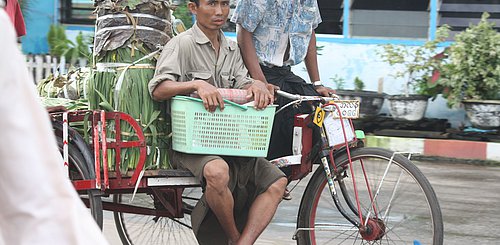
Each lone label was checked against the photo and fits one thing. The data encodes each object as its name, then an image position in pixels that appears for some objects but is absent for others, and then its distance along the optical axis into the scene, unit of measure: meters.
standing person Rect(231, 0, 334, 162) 7.99
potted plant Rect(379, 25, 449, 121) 17.00
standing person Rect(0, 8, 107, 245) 2.41
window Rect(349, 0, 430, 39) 18.05
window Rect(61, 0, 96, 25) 20.44
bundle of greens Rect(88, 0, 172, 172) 7.34
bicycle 7.26
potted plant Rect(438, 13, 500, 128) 16.25
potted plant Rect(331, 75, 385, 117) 17.63
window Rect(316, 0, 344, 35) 18.53
